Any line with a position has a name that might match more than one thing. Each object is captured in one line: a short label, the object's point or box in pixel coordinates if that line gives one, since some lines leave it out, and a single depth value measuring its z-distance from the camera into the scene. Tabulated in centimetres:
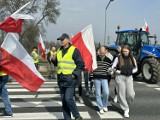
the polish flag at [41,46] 1875
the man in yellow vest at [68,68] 652
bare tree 4409
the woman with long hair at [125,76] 759
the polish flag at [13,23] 716
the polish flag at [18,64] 727
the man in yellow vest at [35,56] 1660
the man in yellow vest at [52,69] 1538
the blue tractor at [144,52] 1392
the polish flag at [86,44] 831
